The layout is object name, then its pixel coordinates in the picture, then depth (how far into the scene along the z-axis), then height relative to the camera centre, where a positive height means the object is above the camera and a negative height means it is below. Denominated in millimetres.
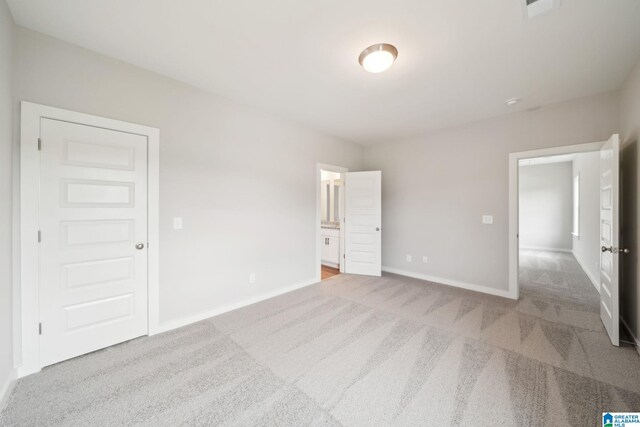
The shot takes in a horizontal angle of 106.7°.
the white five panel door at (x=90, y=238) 1935 -224
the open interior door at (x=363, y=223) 4469 -177
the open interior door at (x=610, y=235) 2182 -209
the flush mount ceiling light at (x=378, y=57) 1982 +1348
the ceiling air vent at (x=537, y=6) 1560 +1389
